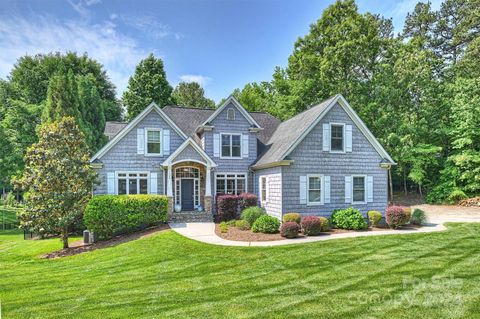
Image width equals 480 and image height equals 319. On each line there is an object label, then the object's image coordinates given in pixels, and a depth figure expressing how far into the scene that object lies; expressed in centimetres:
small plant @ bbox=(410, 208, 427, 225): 1530
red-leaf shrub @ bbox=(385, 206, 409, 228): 1434
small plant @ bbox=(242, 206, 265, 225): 1484
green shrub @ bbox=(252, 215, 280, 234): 1331
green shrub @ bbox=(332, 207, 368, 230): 1433
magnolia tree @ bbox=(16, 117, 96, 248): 1388
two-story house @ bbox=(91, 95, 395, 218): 1598
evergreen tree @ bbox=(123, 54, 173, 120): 3878
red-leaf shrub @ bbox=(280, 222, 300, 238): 1233
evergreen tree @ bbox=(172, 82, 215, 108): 5134
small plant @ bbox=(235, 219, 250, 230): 1438
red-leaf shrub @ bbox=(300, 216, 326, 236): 1287
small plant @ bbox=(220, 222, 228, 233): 1410
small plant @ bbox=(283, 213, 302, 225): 1413
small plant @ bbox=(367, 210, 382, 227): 1511
